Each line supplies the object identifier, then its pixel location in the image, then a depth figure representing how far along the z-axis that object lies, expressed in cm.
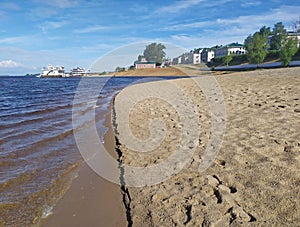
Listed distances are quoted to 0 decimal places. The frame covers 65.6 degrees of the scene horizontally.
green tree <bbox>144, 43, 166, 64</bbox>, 11015
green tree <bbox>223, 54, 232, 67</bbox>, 7489
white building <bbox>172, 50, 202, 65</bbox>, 9731
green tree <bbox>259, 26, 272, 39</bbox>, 12146
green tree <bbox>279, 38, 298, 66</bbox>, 4676
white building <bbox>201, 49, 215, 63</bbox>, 13462
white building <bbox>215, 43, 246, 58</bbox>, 11934
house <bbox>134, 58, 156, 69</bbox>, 10932
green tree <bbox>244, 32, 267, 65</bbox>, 5587
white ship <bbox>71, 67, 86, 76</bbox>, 13338
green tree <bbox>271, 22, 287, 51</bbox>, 8075
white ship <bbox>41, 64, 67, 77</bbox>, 12475
